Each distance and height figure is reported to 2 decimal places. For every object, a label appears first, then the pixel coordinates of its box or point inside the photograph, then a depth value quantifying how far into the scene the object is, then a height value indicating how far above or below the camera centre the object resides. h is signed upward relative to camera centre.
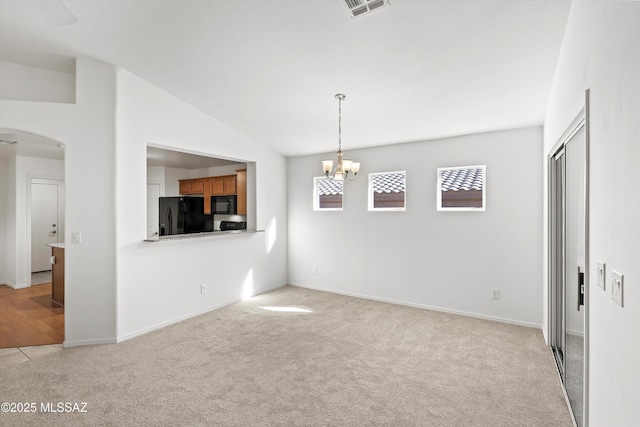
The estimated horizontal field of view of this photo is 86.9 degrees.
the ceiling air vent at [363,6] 2.28 +1.42
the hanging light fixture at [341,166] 3.57 +0.49
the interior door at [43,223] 7.08 -0.23
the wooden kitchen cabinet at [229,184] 7.15 +0.60
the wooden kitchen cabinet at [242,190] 6.12 +0.41
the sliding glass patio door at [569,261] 2.16 -0.38
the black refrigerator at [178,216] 5.68 -0.06
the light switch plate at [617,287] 1.25 -0.28
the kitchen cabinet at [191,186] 7.74 +0.63
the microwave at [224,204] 7.05 +0.17
